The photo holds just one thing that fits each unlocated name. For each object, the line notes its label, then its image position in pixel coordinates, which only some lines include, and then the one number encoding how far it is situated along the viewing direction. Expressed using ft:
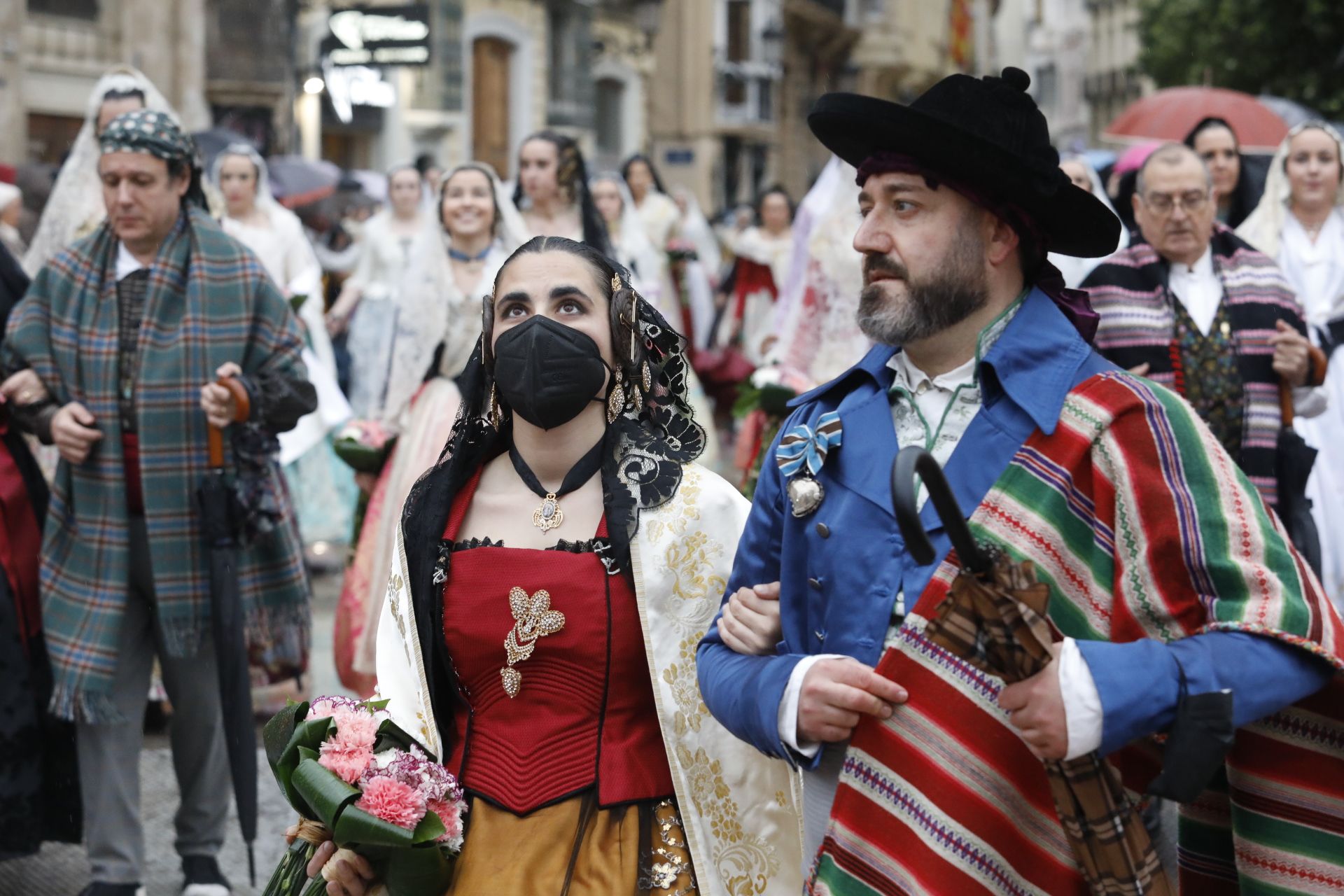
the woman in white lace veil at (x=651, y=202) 44.75
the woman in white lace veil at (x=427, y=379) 21.07
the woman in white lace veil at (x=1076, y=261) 23.82
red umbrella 37.45
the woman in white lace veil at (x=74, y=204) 20.52
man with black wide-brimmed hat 7.59
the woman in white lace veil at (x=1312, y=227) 21.89
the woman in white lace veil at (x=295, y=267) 28.68
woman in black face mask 10.53
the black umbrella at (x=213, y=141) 42.83
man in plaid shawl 16.52
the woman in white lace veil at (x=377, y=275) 36.70
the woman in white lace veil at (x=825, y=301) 25.96
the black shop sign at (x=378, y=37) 68.95
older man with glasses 17.34
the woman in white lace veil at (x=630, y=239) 35.78
